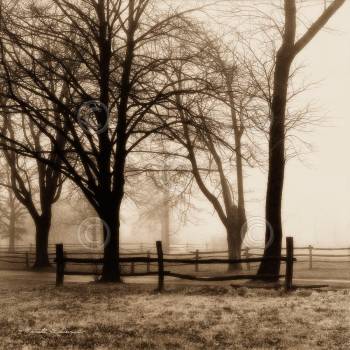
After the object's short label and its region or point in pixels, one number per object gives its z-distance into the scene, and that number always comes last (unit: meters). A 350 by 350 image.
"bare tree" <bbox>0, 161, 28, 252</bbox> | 47.01
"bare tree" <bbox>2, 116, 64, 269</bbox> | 26.61
